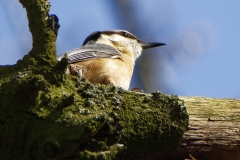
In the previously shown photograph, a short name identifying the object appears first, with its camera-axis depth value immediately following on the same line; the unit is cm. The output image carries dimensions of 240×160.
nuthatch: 367
